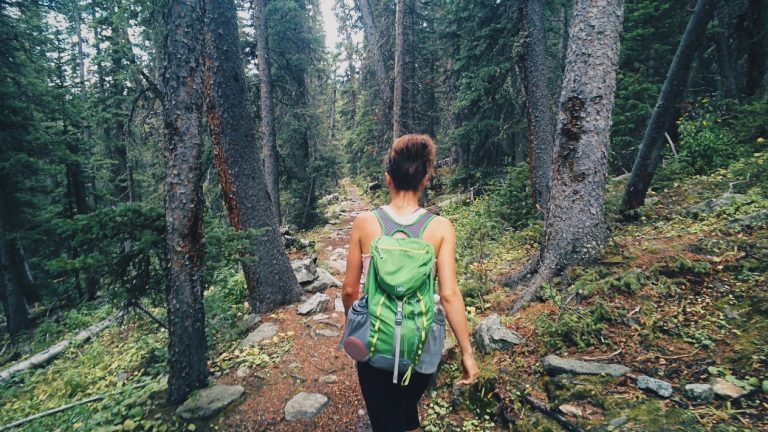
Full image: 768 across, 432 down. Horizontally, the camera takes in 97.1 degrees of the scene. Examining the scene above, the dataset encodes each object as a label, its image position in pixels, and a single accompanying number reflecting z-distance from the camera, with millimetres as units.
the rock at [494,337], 3966
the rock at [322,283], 7598
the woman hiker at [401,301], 2035
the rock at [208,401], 3832
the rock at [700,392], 2623
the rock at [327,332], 5824
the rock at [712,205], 5871
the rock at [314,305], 6454
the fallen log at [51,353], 8094
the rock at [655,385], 2799
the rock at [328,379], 4609
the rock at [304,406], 3982
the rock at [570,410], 2873
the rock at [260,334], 5598
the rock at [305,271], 7714
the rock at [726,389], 2568
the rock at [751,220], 4707
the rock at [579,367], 3148
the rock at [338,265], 9621
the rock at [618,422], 2585
